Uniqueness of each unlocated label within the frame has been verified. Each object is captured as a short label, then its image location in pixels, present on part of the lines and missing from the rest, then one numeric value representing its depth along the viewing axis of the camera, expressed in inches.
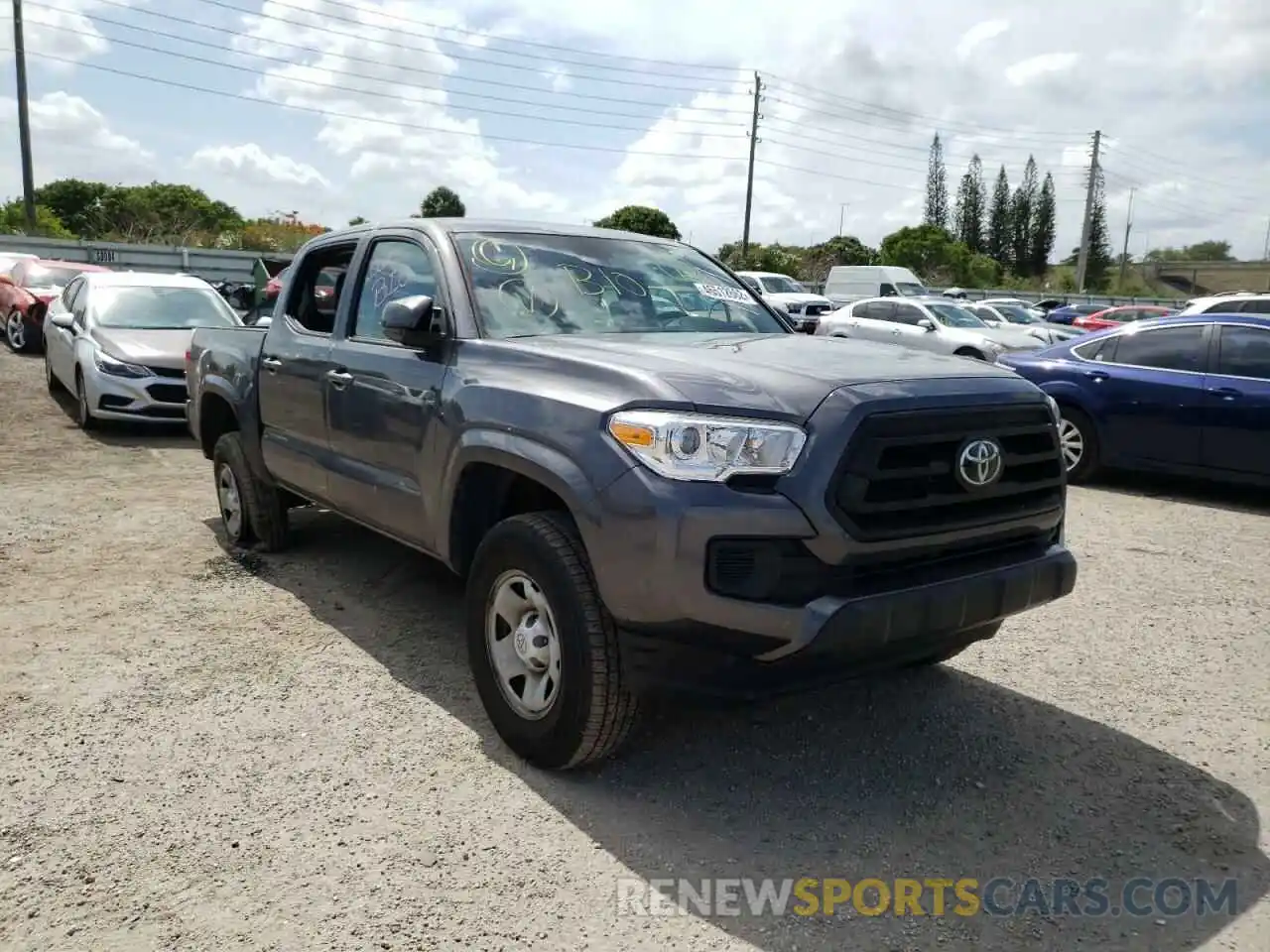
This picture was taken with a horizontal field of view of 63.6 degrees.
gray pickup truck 112.7
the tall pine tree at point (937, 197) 4079.7
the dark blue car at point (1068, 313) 1343.5
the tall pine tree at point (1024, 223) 4106.8
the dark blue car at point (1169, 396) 314.0
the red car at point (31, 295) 633.0
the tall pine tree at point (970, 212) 4119.1
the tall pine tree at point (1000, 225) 4131.4
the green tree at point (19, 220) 1748.3
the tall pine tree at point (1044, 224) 4109.3
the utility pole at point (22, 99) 1259.2
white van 1249.4
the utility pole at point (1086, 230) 2295.8
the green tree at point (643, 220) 2215.8
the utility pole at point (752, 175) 1988.2
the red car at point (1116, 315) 1133.7
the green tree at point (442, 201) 2613.2
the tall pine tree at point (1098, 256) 3425.2
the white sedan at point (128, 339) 381.1
